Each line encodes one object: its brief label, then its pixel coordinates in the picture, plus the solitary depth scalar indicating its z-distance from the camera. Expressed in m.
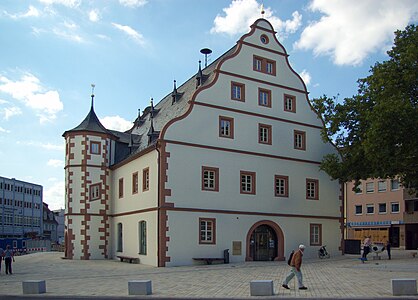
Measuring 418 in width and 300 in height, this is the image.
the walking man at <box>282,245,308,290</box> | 18.12
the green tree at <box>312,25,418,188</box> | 29.80
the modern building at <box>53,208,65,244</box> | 133.52
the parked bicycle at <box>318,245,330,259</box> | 36.41
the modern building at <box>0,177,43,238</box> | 97.69
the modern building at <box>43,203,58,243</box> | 119.68
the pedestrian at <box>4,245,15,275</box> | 27.79
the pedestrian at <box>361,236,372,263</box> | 30.84
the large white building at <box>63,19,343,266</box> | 31.68
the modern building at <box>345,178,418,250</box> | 59.78
